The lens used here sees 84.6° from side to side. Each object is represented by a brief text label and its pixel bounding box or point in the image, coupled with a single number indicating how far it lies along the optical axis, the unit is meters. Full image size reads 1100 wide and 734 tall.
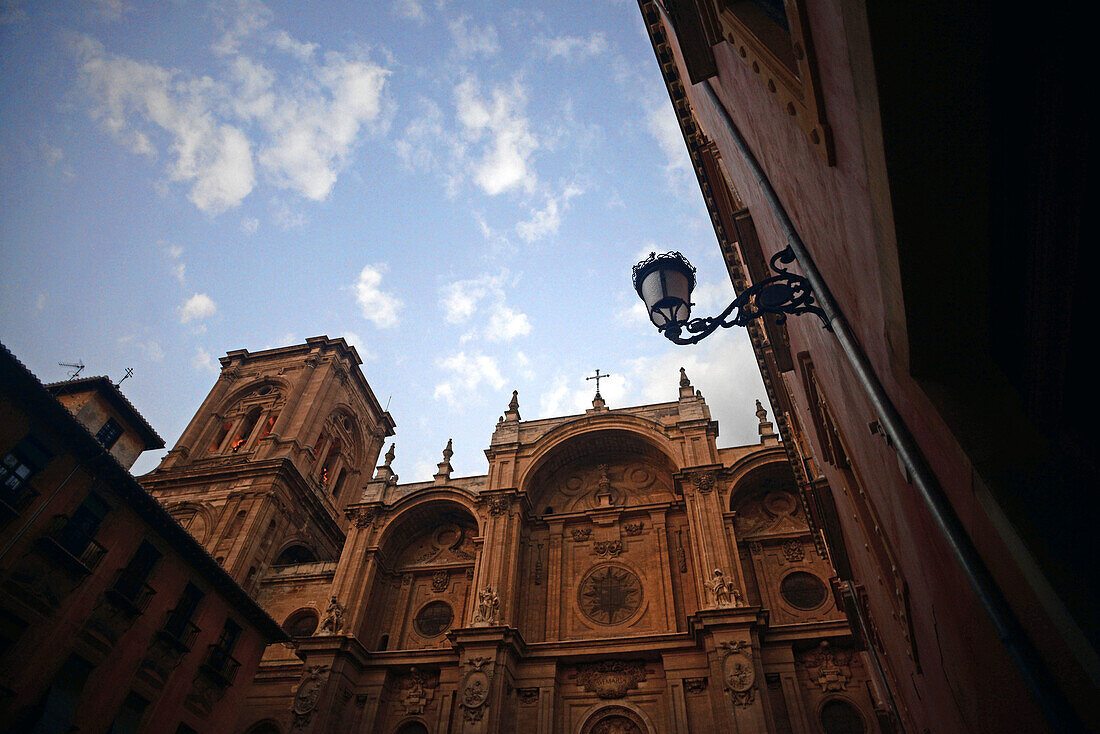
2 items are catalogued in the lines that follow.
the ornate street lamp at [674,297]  5.44
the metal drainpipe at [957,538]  1.86
